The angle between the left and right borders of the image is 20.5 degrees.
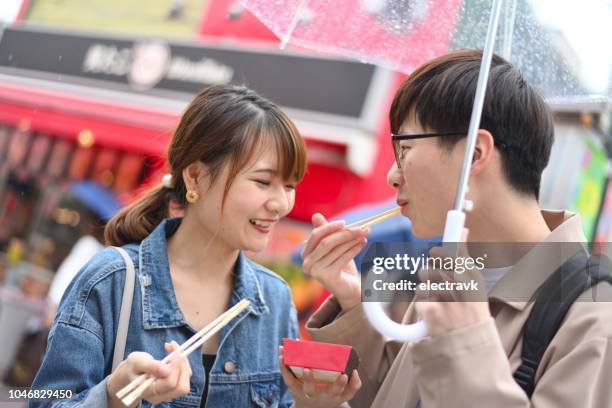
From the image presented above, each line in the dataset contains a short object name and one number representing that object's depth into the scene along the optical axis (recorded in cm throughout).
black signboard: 679
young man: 173
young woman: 199
